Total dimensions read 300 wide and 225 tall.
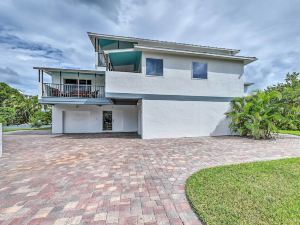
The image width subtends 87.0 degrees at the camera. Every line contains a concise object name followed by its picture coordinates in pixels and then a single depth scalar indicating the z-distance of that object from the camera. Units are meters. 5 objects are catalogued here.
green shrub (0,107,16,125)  20.51
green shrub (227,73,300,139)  10.04
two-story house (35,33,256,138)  10.93
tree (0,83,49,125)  25.07
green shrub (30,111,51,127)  21.29
